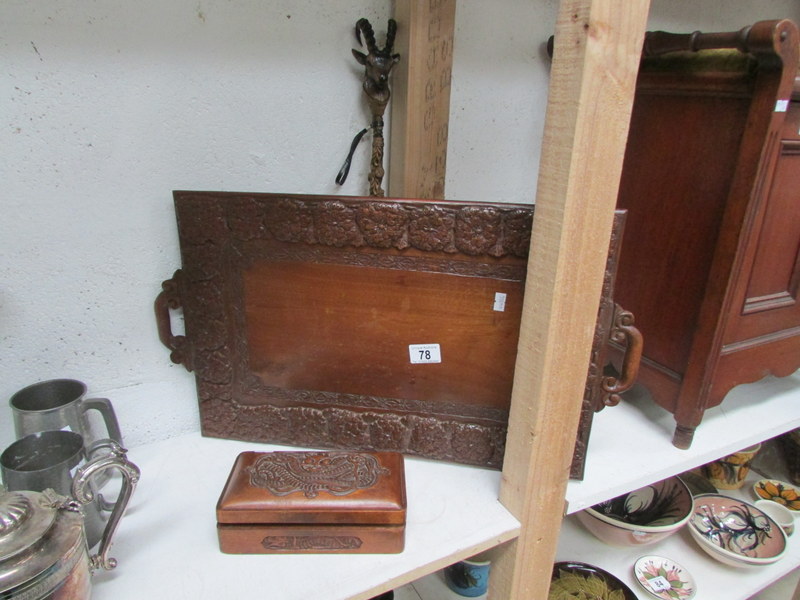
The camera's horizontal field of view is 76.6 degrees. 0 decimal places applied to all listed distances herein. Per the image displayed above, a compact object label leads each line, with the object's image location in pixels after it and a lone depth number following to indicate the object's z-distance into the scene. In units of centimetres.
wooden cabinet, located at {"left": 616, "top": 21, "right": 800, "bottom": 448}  58
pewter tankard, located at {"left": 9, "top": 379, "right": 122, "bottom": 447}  54
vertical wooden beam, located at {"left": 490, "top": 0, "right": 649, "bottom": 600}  40
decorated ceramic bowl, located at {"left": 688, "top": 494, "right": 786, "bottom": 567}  89
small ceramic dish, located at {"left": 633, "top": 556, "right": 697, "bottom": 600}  86
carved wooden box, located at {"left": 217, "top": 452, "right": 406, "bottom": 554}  50
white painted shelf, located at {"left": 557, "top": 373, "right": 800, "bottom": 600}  66
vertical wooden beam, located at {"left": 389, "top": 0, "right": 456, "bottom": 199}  62
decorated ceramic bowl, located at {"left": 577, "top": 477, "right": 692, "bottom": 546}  87
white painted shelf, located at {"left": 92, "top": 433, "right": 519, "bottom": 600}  48
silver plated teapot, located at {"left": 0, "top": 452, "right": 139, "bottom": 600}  37
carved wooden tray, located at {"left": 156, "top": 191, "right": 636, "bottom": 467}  56
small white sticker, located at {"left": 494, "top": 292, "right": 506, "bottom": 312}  56
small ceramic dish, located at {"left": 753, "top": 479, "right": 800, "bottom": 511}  102
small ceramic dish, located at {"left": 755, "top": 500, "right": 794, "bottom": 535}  97
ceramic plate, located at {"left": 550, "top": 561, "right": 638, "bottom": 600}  86
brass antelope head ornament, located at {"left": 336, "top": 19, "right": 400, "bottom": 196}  63
